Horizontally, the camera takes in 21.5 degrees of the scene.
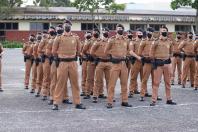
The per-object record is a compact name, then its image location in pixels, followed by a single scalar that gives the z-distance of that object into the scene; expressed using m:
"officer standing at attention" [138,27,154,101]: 15.01
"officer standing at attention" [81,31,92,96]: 16.09
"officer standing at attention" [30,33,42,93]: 16.91
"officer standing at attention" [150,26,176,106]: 14.09
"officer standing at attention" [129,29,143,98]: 16.09
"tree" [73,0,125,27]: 57.94
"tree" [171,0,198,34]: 42.75
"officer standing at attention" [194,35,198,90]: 18.03
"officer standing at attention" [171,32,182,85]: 19.75
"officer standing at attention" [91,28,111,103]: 14.55
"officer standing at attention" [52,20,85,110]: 13.20
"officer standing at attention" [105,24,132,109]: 13.67
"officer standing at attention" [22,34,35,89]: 18.19
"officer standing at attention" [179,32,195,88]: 18.55
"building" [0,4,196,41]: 58.34
